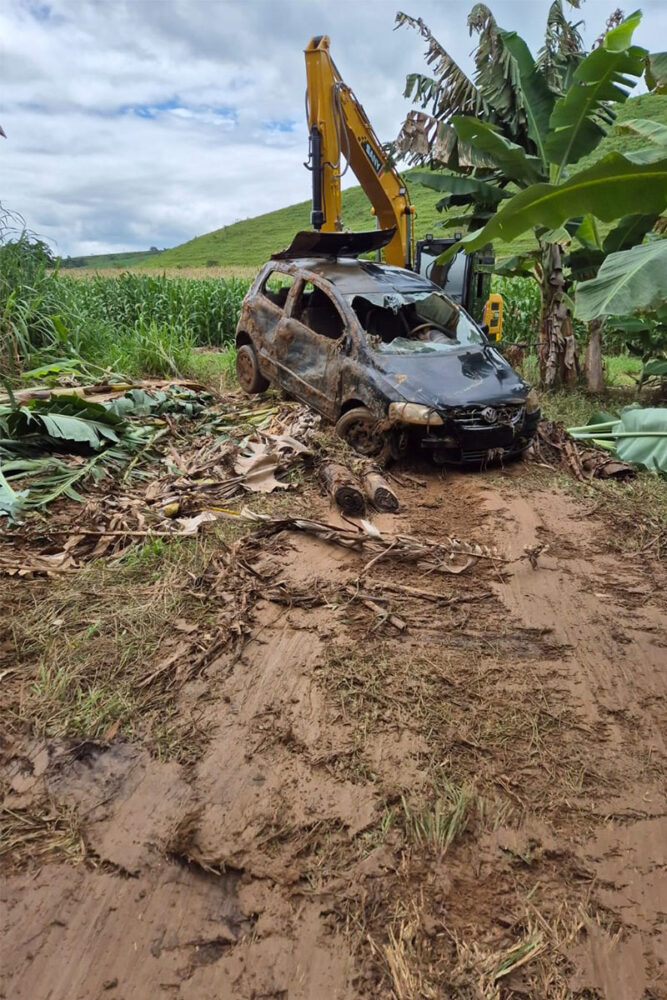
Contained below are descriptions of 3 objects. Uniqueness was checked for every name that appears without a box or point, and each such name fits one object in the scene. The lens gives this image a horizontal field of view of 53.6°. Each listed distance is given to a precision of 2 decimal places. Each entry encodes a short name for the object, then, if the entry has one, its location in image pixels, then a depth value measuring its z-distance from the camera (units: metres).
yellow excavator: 8.66
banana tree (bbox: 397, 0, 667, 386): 6.97
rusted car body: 6.29
